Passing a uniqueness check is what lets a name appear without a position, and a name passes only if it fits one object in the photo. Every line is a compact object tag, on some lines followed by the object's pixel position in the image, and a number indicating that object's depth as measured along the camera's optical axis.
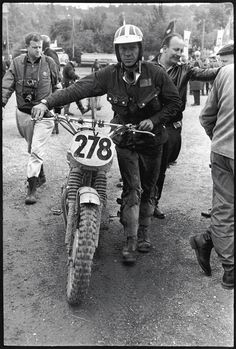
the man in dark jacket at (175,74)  4.99
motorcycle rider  3.92
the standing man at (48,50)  9.34
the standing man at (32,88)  5.71
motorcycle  3.21
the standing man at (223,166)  3.37
